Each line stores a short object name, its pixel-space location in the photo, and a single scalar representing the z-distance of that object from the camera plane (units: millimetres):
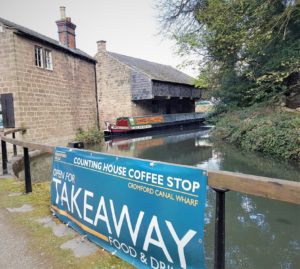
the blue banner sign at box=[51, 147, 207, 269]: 1857
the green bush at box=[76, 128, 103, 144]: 15810
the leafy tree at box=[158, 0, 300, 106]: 10742
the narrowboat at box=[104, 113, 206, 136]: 20516
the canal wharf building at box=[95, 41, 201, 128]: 22609
